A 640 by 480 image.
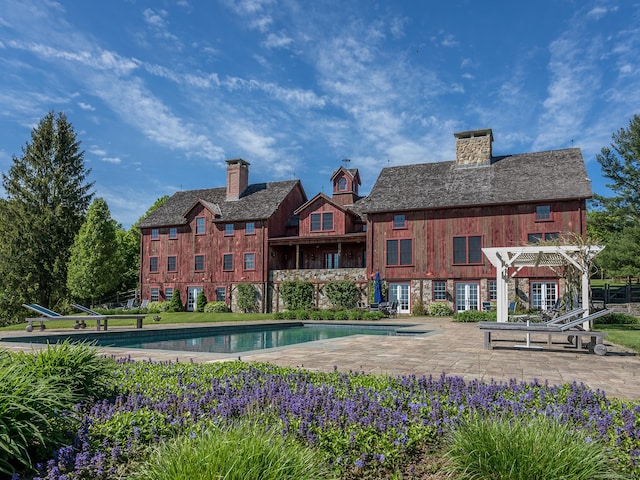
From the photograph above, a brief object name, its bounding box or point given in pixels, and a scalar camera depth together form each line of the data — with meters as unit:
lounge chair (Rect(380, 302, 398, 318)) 26.00
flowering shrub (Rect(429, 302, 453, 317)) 26.70
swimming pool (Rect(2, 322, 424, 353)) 13.68
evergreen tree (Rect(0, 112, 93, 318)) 37.09
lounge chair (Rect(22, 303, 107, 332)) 15.88
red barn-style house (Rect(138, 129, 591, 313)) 26.33
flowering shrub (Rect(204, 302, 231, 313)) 31.89
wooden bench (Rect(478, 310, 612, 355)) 9.34
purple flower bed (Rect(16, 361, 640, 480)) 3.46
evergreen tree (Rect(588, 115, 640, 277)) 32.44
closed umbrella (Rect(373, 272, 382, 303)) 27.20
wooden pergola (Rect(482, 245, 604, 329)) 13.23
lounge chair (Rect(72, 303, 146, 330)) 17.18
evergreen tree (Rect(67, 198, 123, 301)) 33.72
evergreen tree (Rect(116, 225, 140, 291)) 45.43
